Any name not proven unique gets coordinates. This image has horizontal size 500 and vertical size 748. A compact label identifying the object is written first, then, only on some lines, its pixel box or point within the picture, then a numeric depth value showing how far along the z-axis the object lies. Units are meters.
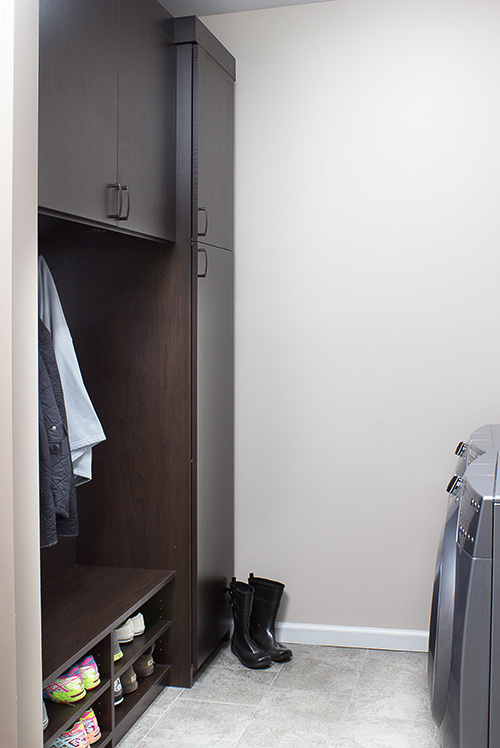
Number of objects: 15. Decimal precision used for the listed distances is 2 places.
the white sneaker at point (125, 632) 2.46
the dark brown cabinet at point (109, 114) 1.82
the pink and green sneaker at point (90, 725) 2.12
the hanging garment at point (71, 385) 2.18
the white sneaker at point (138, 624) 2.52
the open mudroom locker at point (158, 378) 2.52
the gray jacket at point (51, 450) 1.92
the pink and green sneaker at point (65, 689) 2.07
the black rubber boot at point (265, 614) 2.91
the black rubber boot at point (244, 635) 2.80
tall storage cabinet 2.64
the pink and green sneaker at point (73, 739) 2.04
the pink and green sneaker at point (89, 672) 2.14
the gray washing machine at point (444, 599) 1.40
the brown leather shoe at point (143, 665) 2.57
